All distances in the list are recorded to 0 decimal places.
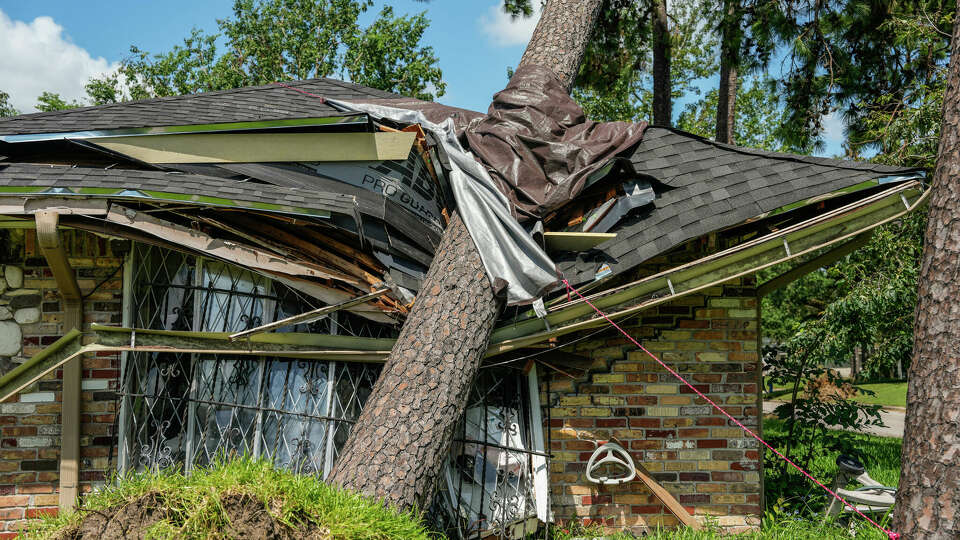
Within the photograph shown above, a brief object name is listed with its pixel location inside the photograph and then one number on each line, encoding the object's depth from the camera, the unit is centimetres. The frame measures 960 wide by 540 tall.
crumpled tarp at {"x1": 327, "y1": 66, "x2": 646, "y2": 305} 411
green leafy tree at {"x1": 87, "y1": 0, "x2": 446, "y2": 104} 2162
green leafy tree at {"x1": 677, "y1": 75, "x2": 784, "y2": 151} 2588
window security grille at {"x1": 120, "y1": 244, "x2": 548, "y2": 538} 423
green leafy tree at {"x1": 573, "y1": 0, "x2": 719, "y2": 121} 1060
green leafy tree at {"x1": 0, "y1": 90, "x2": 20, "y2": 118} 2495
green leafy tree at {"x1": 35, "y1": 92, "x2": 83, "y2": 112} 2605
